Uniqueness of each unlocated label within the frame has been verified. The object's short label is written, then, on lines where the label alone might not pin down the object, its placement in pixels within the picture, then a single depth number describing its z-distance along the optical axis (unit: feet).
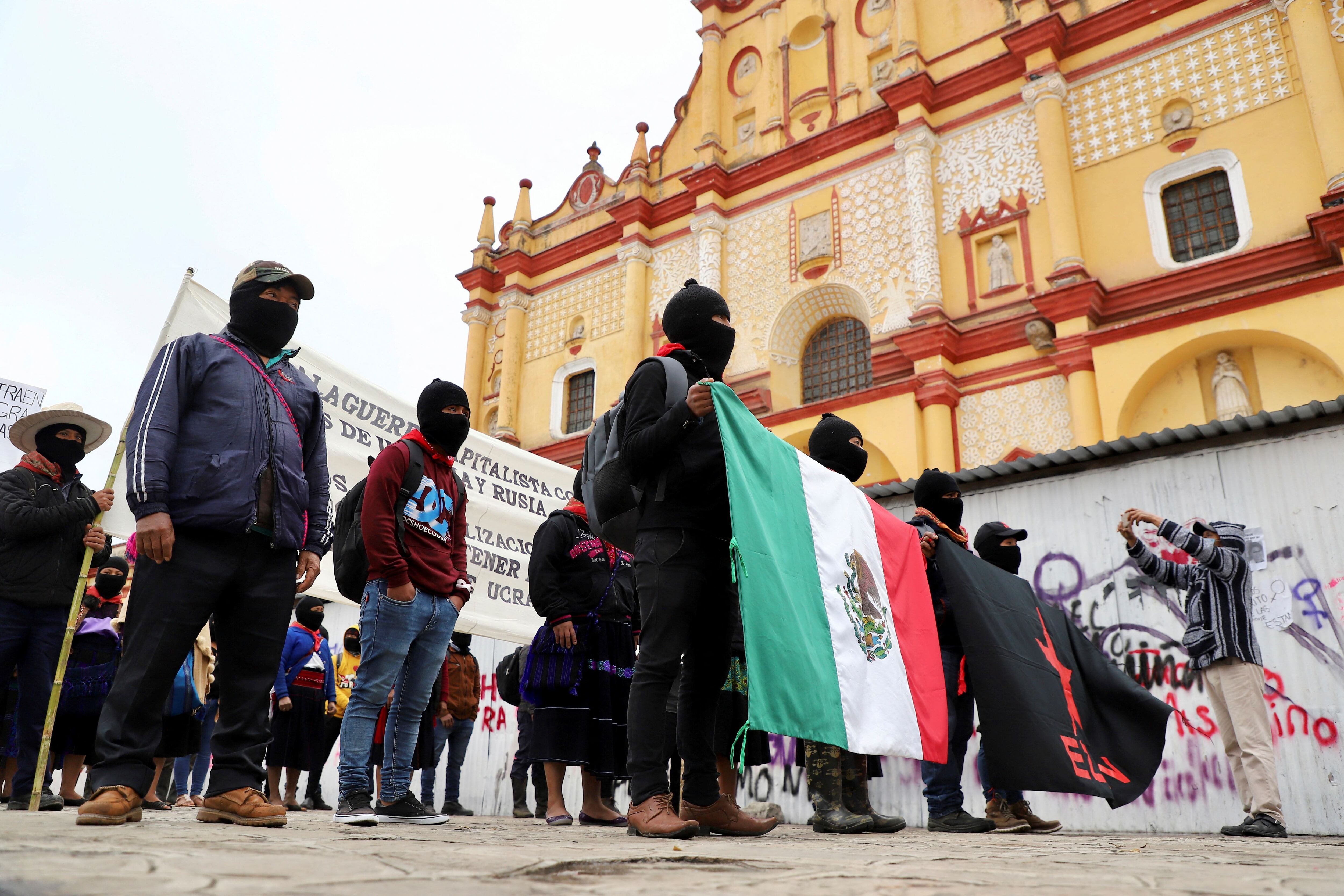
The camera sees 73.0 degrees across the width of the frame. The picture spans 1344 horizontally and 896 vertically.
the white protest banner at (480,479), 21.07
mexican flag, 9.50
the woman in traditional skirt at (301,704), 22.31
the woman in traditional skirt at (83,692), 15.64
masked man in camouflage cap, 9.49
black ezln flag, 12.74
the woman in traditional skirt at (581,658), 15.39
